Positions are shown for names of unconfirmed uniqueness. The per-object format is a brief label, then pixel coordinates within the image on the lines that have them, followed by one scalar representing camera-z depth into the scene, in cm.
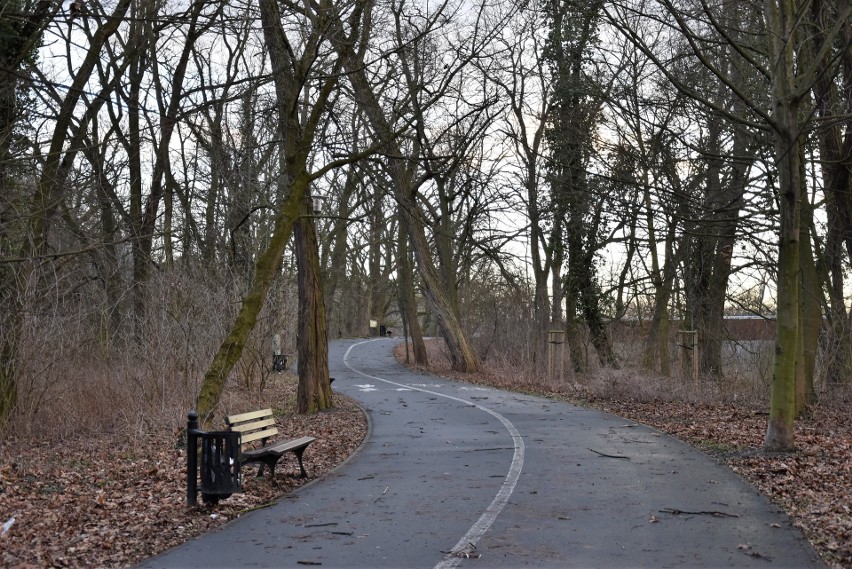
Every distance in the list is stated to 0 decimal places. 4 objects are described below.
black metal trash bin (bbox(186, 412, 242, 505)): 1031
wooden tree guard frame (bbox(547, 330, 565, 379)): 3109
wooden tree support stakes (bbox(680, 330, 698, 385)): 2442
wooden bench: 1176
